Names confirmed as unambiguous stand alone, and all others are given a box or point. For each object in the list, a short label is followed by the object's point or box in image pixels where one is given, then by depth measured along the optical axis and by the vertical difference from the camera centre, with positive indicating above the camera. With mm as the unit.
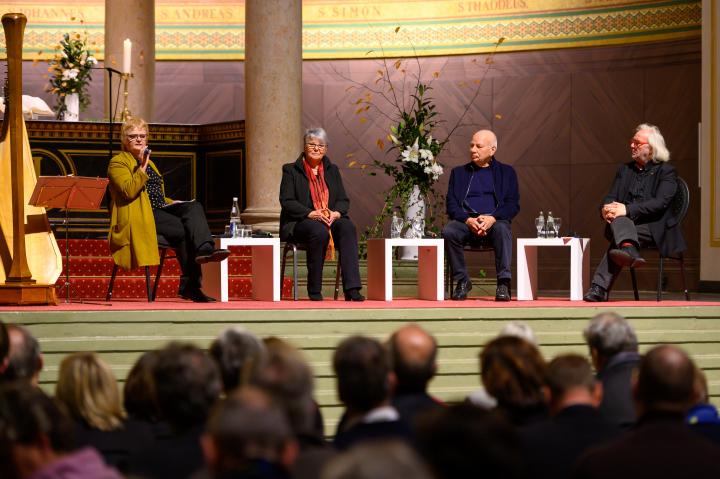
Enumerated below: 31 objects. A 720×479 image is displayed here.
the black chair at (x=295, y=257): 13271 -39
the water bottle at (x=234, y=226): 13180 +176
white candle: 16991 +1742
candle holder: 17748 +1336
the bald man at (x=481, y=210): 13285 +311
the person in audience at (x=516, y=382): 5494 -372
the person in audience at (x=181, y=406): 4776 -401
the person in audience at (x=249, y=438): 3625 -358
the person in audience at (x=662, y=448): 4294 -449
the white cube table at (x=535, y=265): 13449 -85
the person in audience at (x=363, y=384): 5078 -357
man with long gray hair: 12852 +285
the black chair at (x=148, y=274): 12609 -154
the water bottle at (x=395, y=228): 13750 +176
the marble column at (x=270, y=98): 17044 +1379
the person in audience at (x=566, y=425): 5019 -466
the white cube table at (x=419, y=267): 13337 -105
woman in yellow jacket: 12346 +207
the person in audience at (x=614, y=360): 6593 -382
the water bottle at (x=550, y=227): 13685 +190
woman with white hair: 13035 +264
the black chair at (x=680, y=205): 13094 +340
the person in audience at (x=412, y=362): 5737 -330
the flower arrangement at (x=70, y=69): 18369 +1744
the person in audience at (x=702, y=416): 5409 -484
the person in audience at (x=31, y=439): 4284 -424
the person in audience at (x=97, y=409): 5350 -452
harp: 11389 +199
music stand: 11566 +360
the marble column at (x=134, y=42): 19458 +2136
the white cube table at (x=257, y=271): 13016 -139
